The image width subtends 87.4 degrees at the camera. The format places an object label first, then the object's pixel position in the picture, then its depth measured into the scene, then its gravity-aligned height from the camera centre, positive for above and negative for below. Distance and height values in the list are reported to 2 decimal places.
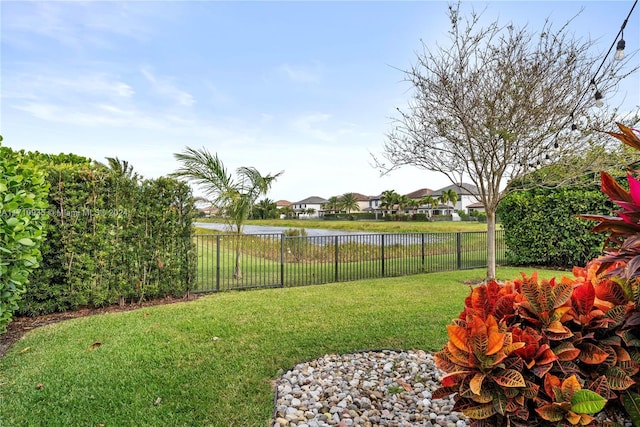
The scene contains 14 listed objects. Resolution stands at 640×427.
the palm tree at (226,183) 7.13 +0.71
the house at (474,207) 57.73 +1.09
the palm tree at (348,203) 60.78 +2.00
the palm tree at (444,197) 54.88 +2.69
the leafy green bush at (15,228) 3.01 -0.11
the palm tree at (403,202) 53.81 +1.87
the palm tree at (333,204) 61.41 +1.83
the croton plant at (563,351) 1.26 -0.55
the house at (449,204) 56.62 +1.74
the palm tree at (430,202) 52.59 +1.91
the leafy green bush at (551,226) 8.30 -0.35
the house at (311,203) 77.65 +2.71
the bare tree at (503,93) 5.44 +2.00
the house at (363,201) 76.46 +2.97
